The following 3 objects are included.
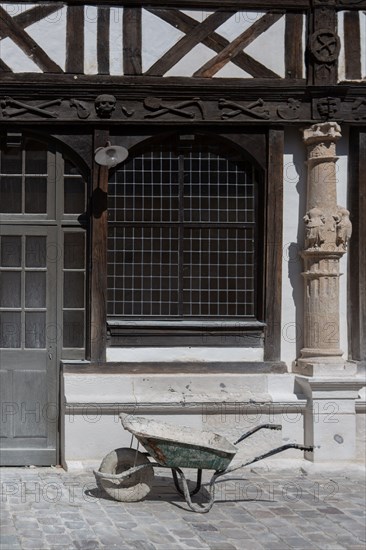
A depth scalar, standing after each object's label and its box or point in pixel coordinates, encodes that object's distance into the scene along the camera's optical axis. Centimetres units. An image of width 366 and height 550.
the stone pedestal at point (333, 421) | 931
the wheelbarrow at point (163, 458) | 753
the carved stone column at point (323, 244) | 944
